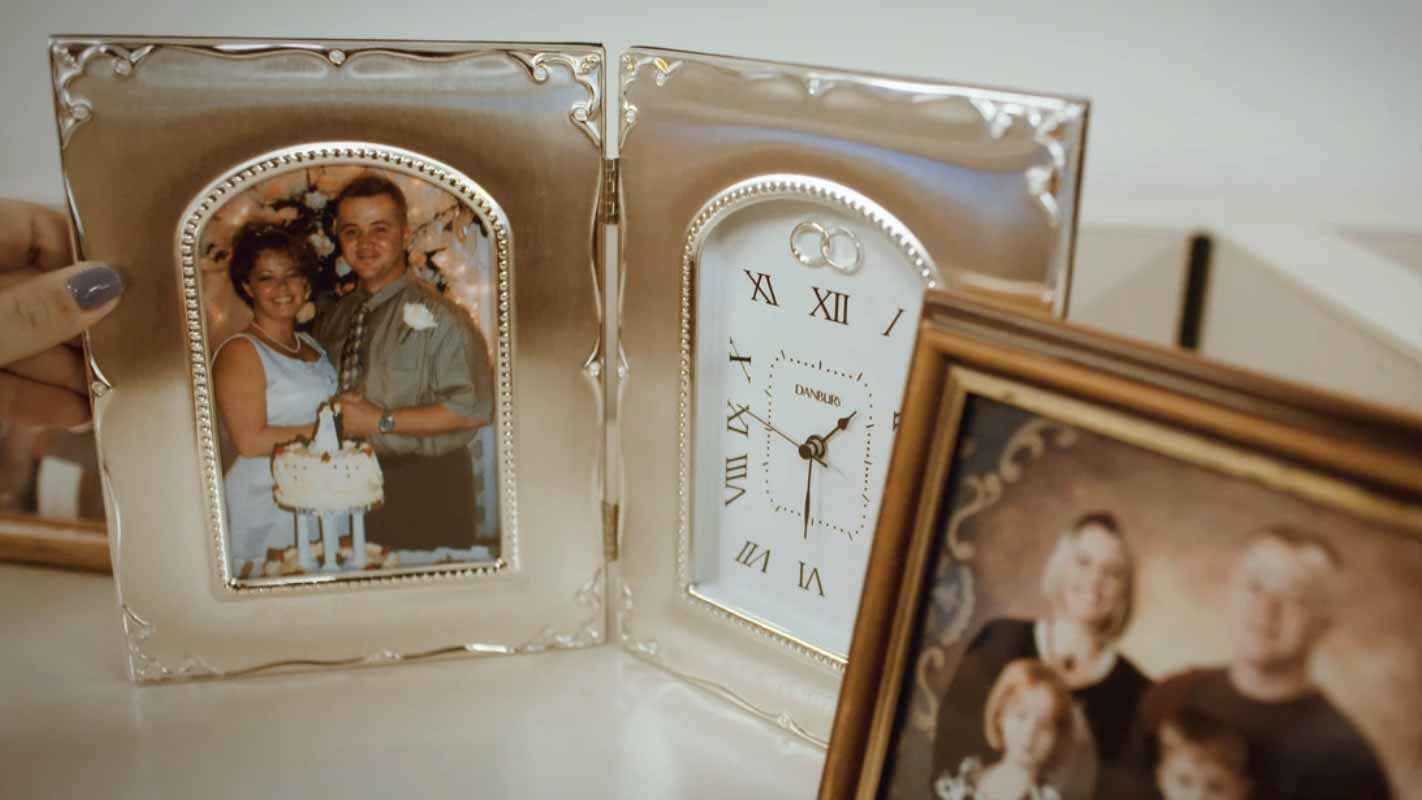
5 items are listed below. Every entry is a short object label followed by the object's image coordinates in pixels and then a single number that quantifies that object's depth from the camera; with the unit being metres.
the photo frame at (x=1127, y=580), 0.33
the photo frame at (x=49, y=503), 0.54
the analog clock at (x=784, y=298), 0.40
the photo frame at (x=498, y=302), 0.43
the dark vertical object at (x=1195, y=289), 0.53
